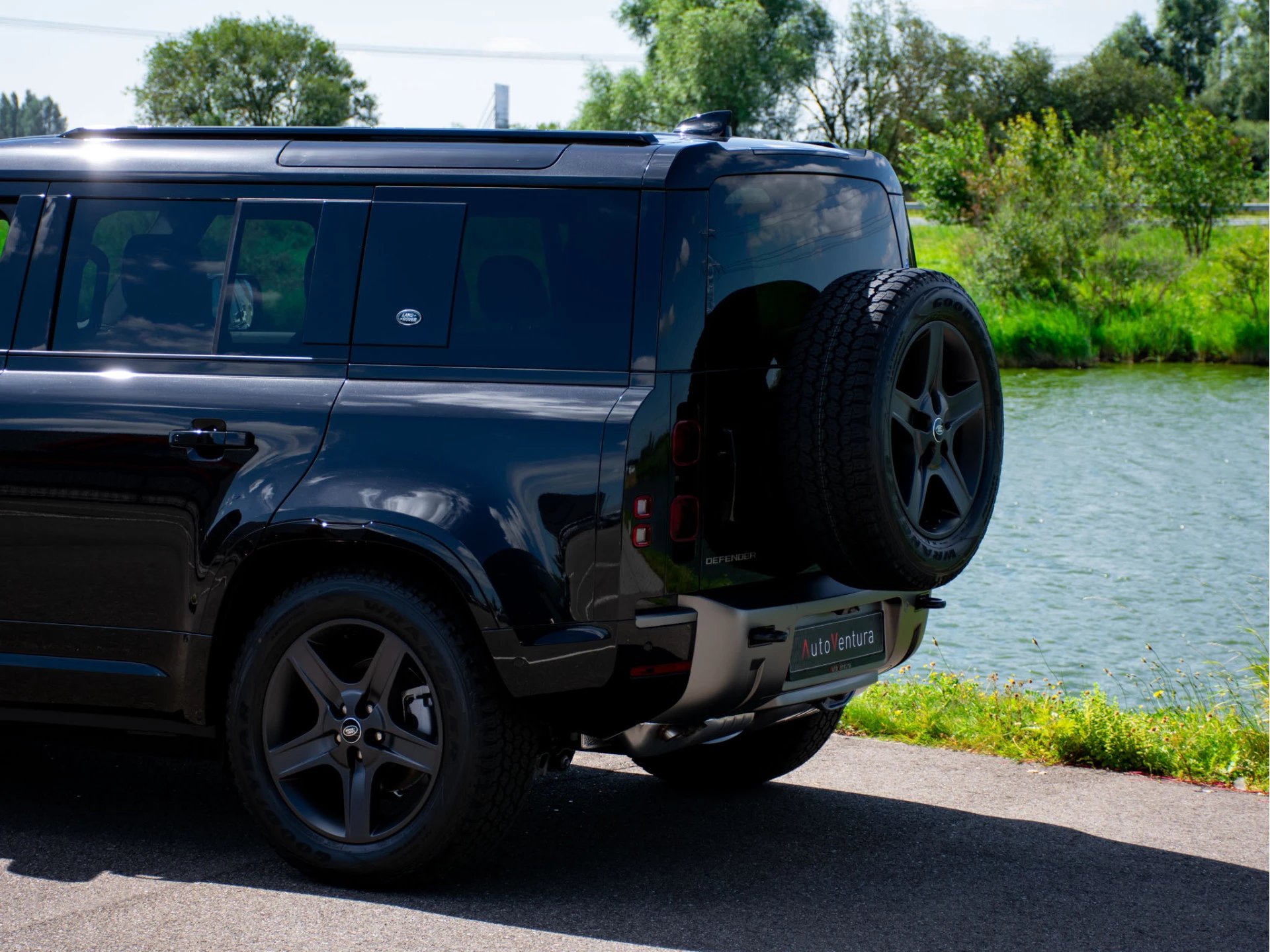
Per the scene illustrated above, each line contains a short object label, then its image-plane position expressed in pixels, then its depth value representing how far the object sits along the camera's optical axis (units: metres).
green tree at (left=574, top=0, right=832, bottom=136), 75.81
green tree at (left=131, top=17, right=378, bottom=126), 82.50
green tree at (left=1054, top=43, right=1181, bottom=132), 81.88
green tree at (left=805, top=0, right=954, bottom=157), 83.81
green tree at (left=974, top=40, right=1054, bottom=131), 82.62
